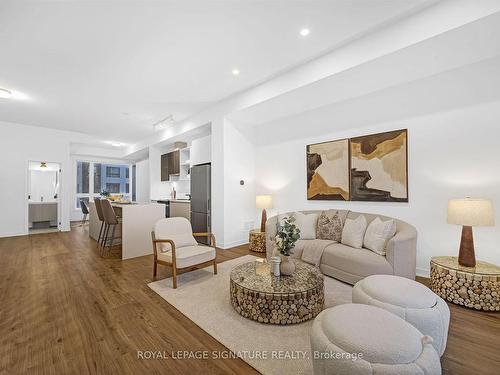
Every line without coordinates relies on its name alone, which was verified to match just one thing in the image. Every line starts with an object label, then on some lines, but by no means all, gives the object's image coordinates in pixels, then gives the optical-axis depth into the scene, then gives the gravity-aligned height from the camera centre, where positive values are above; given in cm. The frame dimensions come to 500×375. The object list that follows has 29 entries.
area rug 167 -126
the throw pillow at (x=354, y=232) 313 -62
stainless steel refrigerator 511 -21
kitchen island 416 -69
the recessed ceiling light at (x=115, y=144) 825 +178
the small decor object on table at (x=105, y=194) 637 -10
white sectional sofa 261 -87
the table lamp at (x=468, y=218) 239 -32
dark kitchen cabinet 670 +82
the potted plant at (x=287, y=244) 239 -59
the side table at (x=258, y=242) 442 -103
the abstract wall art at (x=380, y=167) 332 +35
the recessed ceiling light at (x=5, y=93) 403 +180
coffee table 205 -102
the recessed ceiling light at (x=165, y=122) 558 +174
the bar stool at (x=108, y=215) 429 -49
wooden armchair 288 -84
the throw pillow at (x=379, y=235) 286 -60
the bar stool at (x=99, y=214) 482 -52
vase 239 -83
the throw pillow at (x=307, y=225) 370 -60
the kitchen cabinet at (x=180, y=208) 580 -49
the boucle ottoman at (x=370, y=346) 106 -81
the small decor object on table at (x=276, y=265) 241 -82
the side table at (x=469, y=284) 226 -101
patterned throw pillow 350 -59
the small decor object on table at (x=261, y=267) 253 -93
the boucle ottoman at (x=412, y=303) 153 -84
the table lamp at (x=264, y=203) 474 -28
